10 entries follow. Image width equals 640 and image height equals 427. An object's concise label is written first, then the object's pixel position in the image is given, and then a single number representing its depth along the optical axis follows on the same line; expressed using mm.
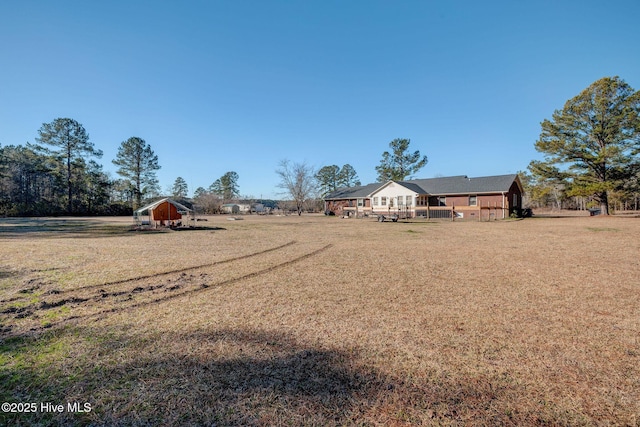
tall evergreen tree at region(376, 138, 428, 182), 55344
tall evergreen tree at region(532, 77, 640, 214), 24859
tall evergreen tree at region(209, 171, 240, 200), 84375
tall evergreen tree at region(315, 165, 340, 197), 68750
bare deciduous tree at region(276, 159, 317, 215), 49594
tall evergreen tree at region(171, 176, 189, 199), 77400
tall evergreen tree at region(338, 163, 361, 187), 68750
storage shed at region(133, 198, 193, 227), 20219
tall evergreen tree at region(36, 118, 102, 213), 40531
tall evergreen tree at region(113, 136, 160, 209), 49219
